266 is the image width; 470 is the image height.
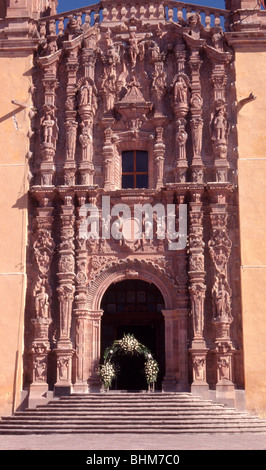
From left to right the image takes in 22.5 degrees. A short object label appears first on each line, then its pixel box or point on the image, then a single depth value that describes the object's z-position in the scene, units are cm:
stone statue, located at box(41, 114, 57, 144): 2088
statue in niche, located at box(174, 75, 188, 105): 2085
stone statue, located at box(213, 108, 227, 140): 2045
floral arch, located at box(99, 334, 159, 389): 1911
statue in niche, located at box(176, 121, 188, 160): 2044
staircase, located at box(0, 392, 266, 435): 1694
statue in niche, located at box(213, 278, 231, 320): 1908
